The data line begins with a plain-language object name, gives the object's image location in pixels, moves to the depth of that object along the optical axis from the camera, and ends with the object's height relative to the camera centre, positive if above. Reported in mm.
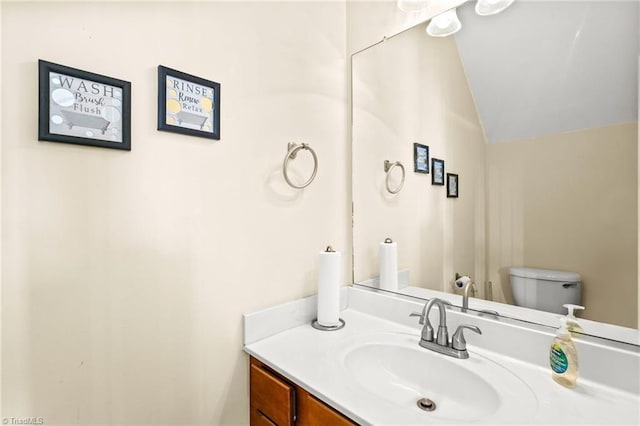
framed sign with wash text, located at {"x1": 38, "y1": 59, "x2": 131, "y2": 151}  706 +263
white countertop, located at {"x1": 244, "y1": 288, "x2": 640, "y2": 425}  689 -454
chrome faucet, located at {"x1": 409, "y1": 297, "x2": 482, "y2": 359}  961 -402
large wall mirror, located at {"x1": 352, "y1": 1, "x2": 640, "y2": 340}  838 +219
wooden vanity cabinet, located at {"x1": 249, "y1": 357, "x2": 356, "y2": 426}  799 -551
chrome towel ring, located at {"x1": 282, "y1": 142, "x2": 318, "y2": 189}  1174 +219
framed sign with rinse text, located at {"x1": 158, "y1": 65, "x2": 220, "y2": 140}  876 +334
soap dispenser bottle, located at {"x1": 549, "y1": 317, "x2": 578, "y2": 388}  785 -377
